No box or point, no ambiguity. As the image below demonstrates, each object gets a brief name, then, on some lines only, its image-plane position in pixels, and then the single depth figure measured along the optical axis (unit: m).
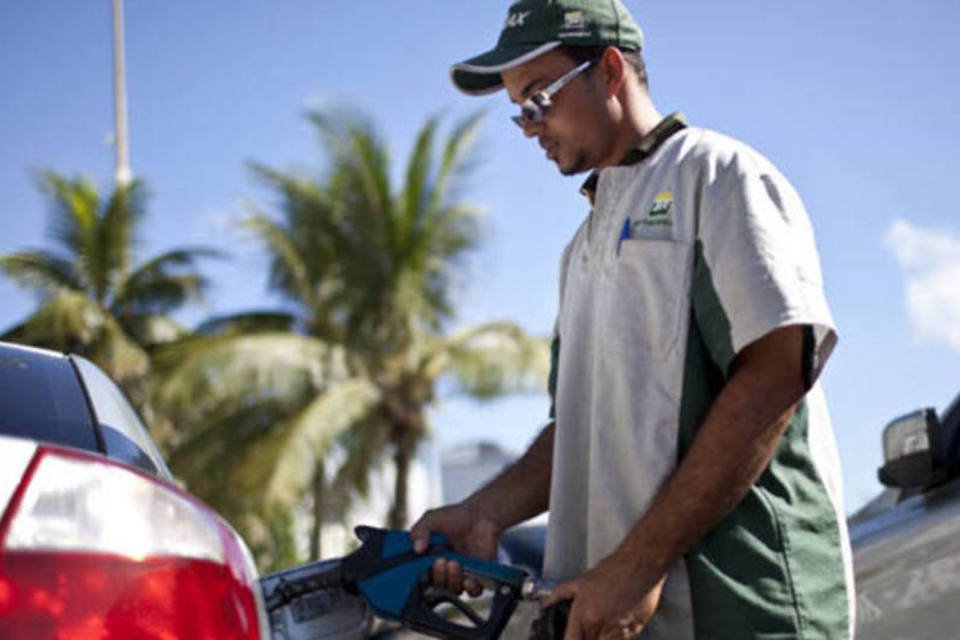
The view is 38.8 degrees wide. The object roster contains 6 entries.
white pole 25.45
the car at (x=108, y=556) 1.37
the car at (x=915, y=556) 2.89
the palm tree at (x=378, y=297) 18.58
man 1.99
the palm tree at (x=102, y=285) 19.48
